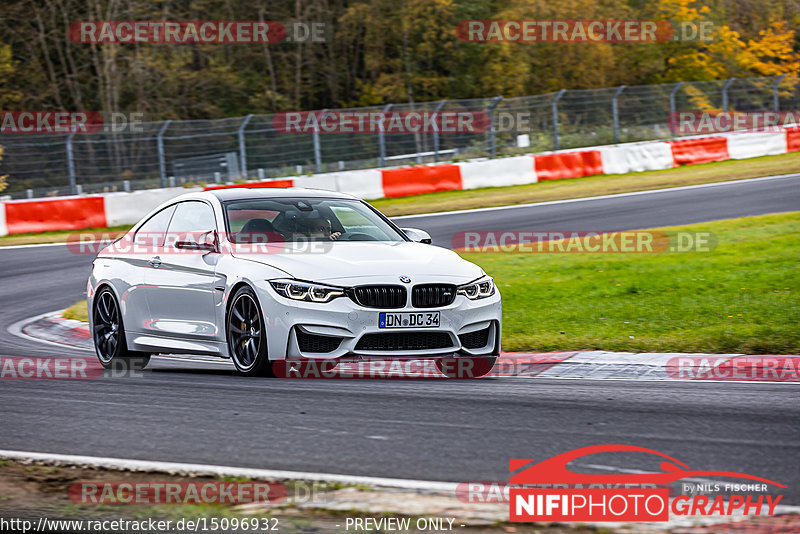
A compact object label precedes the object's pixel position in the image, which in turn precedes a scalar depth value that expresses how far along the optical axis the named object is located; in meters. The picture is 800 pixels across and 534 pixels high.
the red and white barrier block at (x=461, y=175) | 48.37
